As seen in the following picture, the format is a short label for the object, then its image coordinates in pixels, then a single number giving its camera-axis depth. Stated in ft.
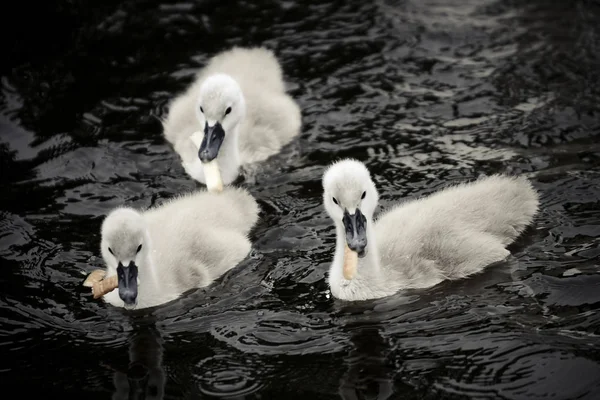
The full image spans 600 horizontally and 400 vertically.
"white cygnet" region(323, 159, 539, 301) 39.78
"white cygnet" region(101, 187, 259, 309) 39.14
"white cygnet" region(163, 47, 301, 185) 49.44
